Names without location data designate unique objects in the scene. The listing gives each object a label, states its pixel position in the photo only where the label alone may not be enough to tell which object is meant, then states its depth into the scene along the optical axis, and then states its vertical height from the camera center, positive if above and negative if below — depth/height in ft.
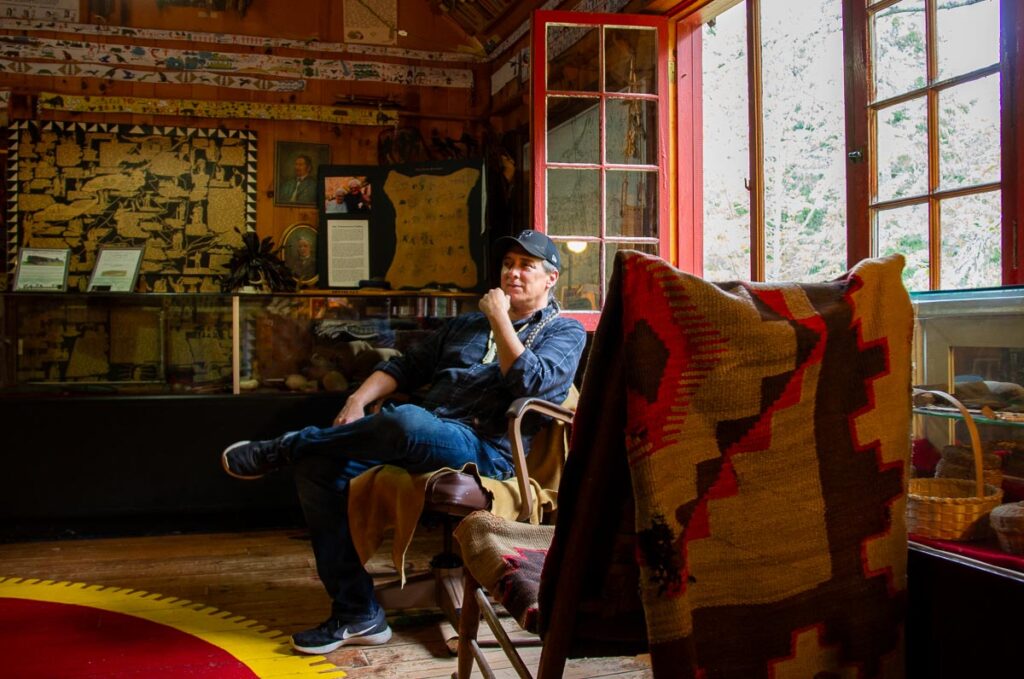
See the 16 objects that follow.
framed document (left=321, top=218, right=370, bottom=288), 16.10 +1.89
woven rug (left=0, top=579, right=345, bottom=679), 7.11 -2.82
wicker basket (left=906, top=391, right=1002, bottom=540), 4.03 -0.85
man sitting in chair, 7.66 -0.89
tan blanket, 7.33 -1.47
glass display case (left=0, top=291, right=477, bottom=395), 11.28 +0.12
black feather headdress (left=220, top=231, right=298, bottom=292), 15.71 +1.50
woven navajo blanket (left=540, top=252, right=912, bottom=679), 3.38 -0.51
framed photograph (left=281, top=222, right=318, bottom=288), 16.52 +2.02
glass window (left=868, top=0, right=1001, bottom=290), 7.18 +2.01
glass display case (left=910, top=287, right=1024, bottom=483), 4.97 -0.13
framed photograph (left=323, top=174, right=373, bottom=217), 16.26 +3.09
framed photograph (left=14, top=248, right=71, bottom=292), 13.60 +1.36
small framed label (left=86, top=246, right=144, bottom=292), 13.79 +1.36
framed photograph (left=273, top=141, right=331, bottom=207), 16.52 +3.55
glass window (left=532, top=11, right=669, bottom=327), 10.97 +2.81
